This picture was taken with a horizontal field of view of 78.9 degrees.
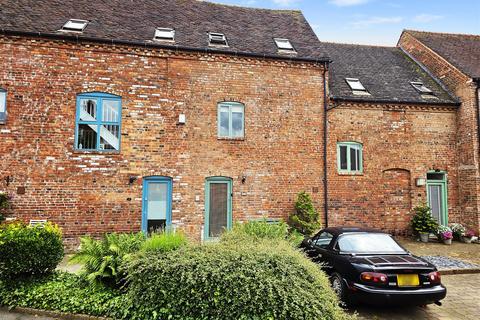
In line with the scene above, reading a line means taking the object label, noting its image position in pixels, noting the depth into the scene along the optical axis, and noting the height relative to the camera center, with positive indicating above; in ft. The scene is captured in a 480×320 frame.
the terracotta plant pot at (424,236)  37.91 -7.04
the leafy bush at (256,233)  20.00 -3.92
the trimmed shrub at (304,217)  33.83 -4.23
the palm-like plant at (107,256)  16.58 -4.51
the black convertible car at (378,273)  15.83 -5.21
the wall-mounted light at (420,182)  39.80 -0.02
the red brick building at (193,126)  31.40 +6.63
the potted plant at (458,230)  39.52 -6.59
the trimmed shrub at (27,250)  16.94 -4.23
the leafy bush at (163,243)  16.12 -3.54
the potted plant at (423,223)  37.83 -5.36
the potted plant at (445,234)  37.81 -6.81
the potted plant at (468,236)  38.96 -7.20
